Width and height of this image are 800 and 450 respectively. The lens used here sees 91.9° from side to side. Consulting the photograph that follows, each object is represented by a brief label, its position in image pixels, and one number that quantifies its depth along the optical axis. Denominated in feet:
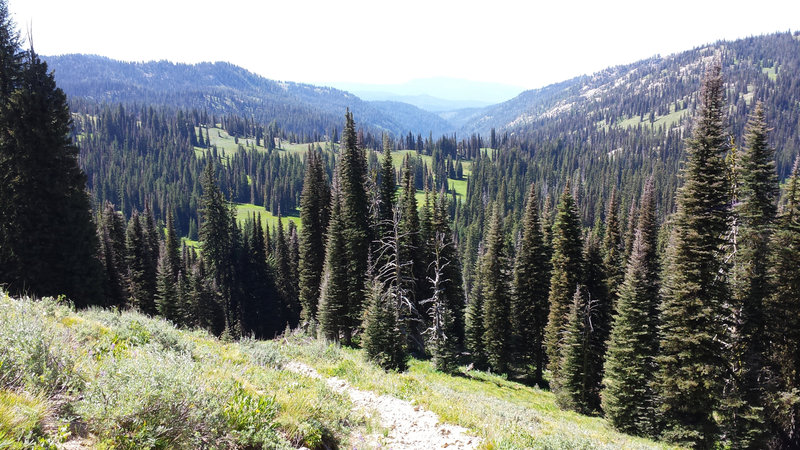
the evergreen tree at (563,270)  101.71
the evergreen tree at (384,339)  65.05
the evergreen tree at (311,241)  134.41
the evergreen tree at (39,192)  60.08
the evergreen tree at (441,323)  89.71
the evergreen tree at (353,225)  107.86
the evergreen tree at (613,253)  114.62
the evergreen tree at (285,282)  187.52
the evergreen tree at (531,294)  115.34
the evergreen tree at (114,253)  120.88
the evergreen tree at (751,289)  60.49
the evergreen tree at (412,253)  111.45
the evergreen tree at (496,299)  117.39
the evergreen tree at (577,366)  89.15
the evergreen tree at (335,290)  108.17
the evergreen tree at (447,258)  117.80
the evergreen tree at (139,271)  137.69
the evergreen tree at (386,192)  117.50
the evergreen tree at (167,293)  125.59
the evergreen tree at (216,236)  155.02
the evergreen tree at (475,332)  126.11
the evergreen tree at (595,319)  92.02
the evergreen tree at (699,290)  60.39
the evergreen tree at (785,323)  63.10
